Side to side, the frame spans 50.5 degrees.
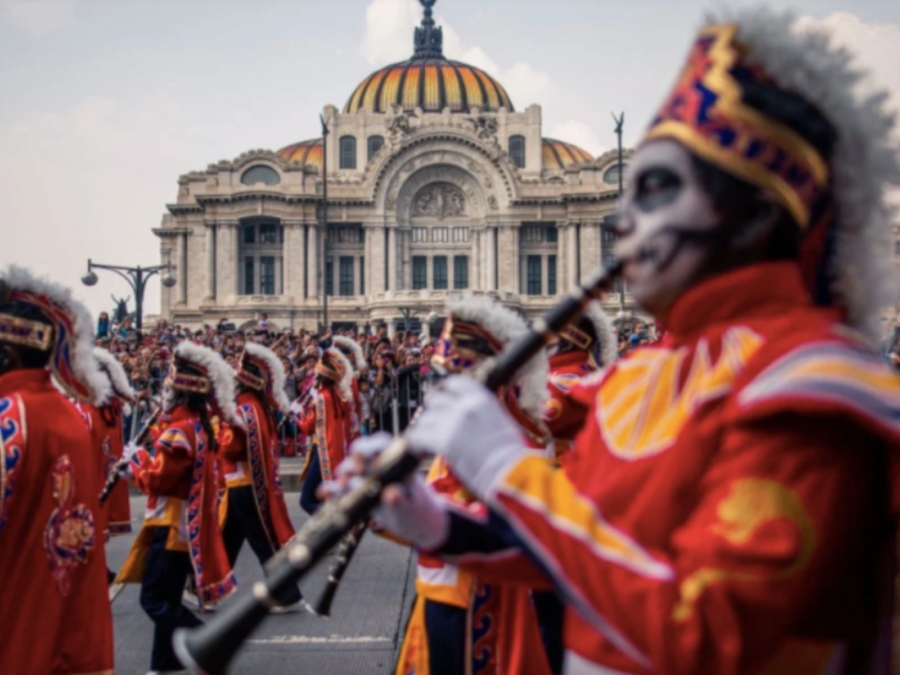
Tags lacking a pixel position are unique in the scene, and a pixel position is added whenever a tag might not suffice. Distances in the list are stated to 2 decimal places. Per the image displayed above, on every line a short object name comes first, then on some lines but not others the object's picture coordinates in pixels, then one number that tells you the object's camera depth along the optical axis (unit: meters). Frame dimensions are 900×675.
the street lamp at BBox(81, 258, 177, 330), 21.64
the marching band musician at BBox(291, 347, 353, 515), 10.41
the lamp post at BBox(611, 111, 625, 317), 34.03
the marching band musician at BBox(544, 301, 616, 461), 5.86
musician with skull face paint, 1.64
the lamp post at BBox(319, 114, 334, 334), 55.29
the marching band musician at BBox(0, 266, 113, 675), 4.01
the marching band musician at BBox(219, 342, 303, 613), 8.31
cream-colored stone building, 58.72
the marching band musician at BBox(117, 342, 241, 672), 6.42
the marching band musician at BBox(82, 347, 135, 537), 8.63
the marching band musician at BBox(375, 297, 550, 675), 4.12
